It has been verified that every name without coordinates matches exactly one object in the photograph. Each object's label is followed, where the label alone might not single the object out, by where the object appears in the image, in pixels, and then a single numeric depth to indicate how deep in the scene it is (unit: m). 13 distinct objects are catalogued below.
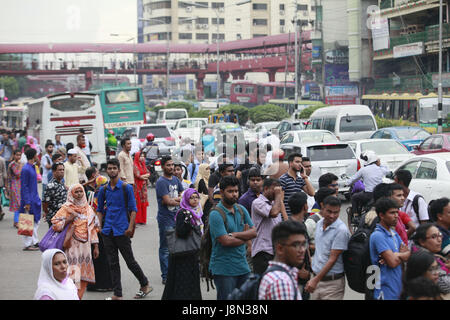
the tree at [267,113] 45.22
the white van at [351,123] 26.80
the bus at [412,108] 34.47
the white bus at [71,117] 29.31
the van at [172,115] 43.41
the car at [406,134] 23.52
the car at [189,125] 33.17
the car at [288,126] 30.17
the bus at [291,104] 51.92
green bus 38.09
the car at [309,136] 21.61
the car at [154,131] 28.25
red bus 73.19
